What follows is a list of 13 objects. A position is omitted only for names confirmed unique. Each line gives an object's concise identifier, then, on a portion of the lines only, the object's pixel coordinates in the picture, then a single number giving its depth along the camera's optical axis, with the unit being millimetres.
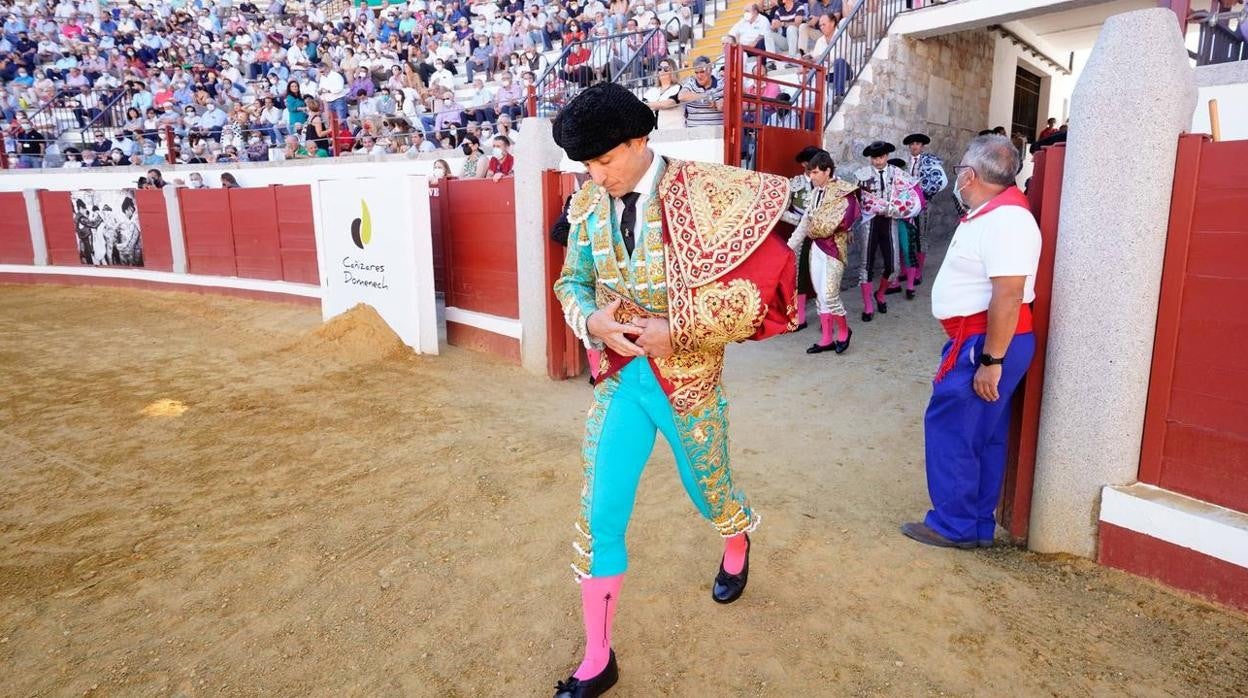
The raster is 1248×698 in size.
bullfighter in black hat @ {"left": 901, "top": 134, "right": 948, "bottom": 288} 7836
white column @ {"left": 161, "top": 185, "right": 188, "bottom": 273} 9672
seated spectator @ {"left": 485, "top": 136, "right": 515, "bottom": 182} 8945
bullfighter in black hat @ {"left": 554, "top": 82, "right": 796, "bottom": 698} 1816
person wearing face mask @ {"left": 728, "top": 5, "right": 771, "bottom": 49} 10016
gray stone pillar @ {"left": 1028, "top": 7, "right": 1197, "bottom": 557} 2320
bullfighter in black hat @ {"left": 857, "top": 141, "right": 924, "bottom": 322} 6832
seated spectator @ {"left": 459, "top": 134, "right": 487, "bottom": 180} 9484
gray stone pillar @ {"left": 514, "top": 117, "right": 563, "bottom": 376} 5363
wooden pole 2330
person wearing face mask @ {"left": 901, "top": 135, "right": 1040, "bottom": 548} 2457
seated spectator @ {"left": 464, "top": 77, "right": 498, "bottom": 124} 11859
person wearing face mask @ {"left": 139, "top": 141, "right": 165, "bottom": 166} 14786
